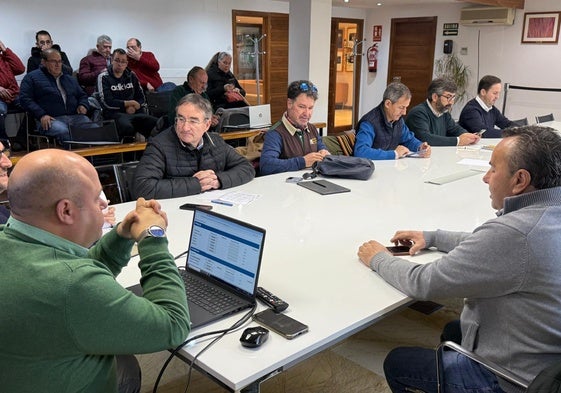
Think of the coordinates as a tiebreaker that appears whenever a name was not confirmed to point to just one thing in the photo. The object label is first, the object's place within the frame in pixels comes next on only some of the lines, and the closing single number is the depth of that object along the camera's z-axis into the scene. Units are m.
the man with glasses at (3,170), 2.14
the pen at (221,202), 2.57
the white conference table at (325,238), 1.34
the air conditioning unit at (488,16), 7.79
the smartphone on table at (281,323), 1.40
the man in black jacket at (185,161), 2.65
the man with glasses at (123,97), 5.54
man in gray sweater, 1.35
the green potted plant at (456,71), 8.63
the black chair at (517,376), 1.16
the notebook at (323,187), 2.81
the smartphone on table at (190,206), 2.46
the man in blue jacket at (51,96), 5.19
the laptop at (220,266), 1.50
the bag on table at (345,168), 3.08
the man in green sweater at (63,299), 1.03
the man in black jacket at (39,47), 5.92
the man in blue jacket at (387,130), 3.76
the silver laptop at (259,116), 5.25
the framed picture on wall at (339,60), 9.69
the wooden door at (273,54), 8.26
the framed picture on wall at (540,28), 7.57
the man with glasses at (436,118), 4.46
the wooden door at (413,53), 9.07
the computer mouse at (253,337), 1.33
